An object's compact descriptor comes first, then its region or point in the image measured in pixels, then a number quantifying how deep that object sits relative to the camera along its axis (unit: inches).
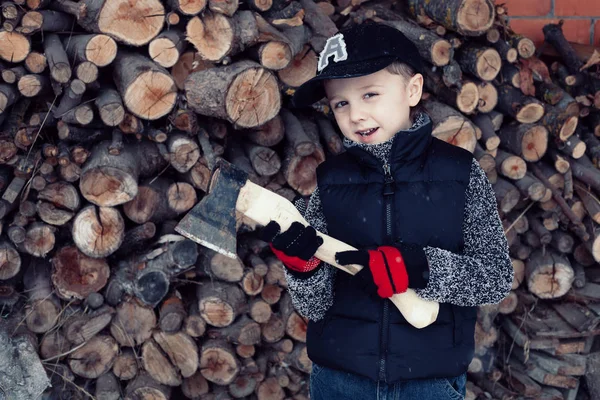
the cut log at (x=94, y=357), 113.7
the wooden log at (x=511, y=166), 122.4
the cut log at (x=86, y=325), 112.2
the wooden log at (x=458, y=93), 118.6
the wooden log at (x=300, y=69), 115.0
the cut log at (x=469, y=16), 113.7
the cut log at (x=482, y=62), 117.8
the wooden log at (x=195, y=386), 121.6
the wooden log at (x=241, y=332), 116.6
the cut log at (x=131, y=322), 113.9
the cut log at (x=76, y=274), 110.2
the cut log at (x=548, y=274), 128.9
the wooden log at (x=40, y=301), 112.0
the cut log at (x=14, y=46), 101.4
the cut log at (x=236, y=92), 104.0
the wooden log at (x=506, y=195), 123.2
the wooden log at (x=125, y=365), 116.2
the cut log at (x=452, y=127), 114.7
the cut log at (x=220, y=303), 114.5
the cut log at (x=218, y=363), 116.6
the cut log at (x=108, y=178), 103.7
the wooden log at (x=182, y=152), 108.8
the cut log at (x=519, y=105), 122.3
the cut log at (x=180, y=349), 115.5
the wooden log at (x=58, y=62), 101.6
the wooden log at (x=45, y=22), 102.9
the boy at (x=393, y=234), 71.2
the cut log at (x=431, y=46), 115.3
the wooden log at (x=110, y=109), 103.2
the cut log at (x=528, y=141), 123.6
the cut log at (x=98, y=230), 106.1
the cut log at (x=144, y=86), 102.7
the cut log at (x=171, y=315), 113.7
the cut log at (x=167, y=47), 105.5
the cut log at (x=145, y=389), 116.4
